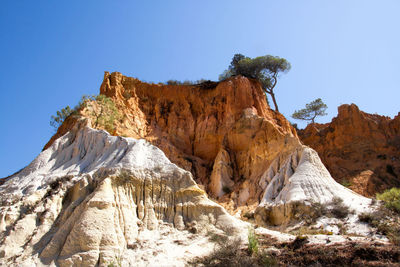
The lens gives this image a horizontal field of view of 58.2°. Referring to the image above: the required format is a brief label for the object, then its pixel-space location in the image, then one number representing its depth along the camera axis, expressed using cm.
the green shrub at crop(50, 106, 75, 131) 2835
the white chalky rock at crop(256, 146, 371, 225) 2022
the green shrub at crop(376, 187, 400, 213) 1822
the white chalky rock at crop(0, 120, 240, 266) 1230
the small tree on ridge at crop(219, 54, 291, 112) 4019
